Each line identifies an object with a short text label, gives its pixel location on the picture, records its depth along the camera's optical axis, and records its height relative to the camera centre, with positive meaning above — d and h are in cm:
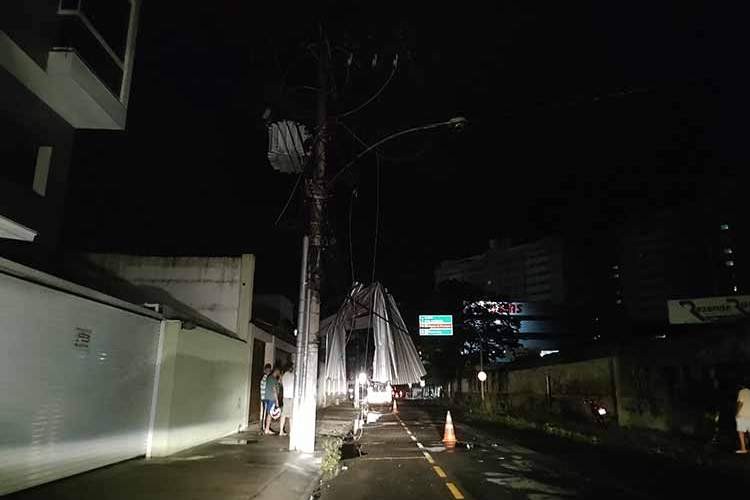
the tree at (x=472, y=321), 5450 +619
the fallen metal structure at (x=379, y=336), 1288 +114
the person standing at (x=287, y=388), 1661 -11
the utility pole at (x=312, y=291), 1166 +199
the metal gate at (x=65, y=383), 696 -2
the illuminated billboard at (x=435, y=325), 4873 +516
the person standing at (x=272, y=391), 1486 -19
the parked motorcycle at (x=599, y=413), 1853 -81
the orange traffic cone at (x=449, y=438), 1484 -136
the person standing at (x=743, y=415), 1174 -52
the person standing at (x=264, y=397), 1504 -35
